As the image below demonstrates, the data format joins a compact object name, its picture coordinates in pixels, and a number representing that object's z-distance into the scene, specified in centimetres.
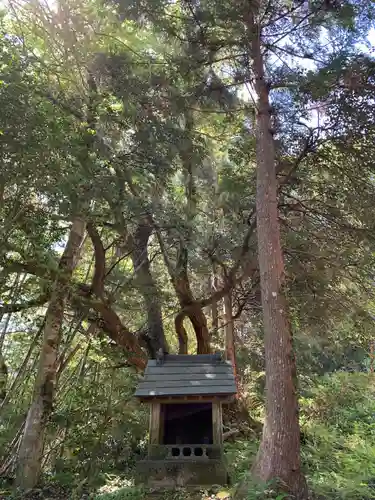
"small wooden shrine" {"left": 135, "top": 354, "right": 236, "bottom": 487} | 408
